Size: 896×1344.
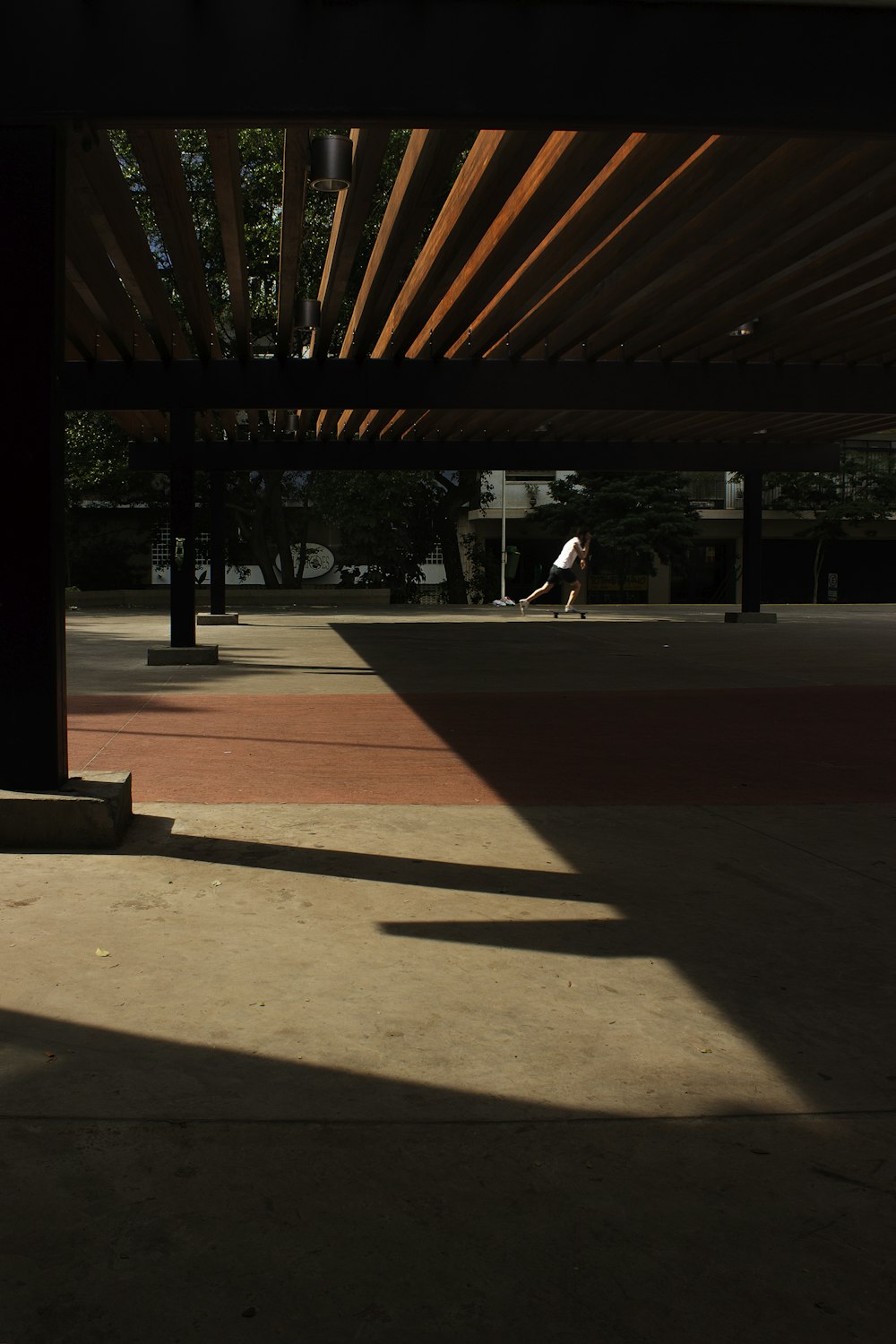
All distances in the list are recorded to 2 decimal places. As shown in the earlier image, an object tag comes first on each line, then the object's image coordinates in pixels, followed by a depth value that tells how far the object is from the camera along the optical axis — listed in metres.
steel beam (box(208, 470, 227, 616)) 22.52
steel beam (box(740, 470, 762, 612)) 25.38
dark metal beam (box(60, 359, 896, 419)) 14.74
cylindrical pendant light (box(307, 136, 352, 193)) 7.00
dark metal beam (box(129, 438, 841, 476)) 22.17
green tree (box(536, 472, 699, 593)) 41.72
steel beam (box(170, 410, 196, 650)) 15.85
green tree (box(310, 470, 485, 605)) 34.31
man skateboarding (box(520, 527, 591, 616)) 24.36
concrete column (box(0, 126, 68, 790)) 5.35
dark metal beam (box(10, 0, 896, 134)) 5.11
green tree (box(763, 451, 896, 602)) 44.47
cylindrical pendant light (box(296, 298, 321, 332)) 11.97
